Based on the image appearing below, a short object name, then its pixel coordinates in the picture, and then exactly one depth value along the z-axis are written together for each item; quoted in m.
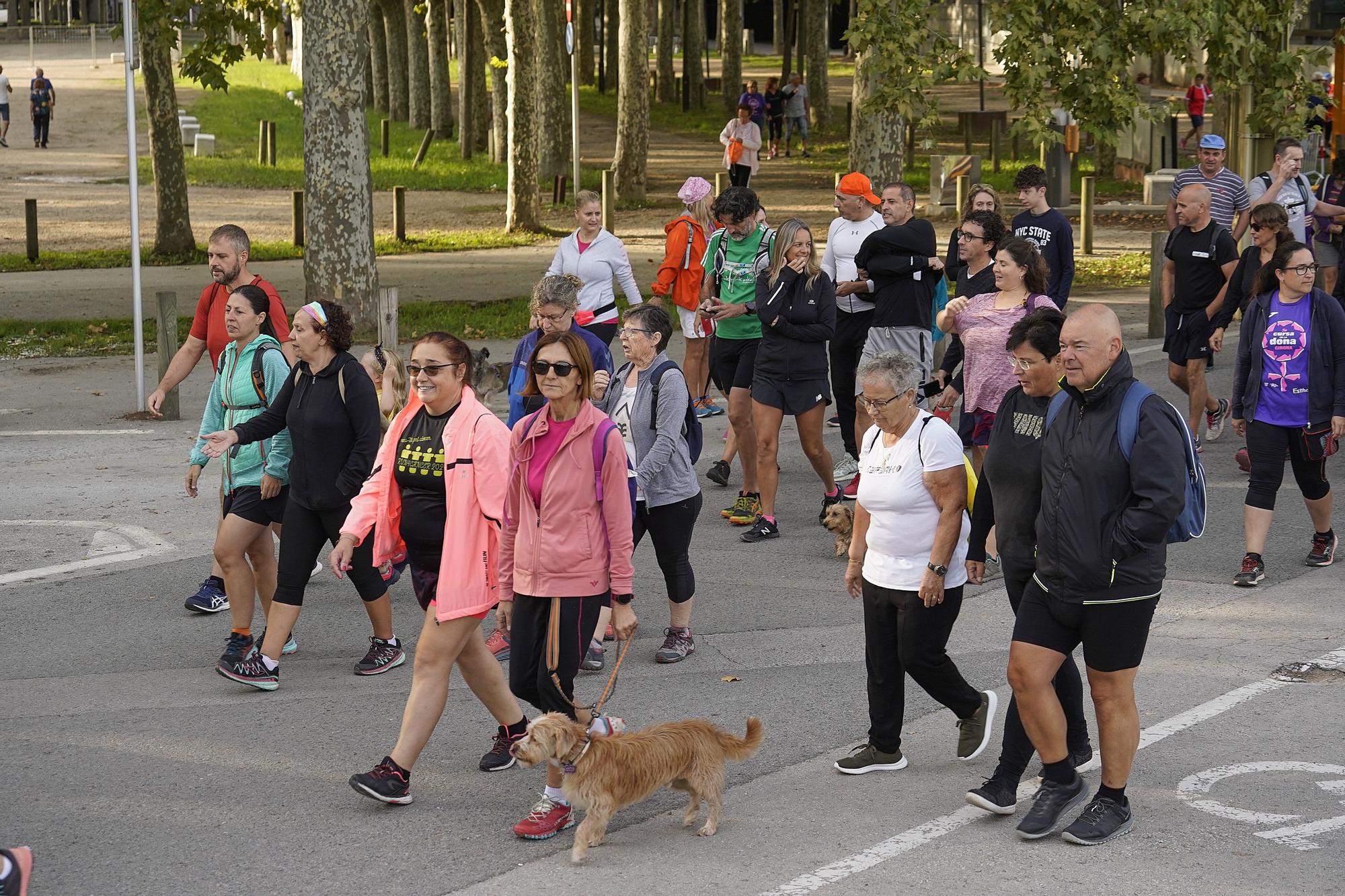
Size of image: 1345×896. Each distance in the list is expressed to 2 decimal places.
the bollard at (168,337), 13.54
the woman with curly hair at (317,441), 6.94
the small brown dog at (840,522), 8.93
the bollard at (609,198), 24.06
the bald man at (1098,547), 5.07
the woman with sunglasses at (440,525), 5.78
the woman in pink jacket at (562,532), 5.71
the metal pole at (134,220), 13.45
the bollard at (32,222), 23.62
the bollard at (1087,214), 22.56
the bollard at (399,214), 26.21
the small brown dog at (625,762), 5.22
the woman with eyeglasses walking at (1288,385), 8.41
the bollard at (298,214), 24.28
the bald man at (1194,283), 11.18
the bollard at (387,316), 13.96
